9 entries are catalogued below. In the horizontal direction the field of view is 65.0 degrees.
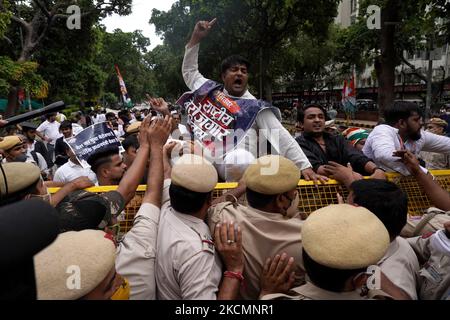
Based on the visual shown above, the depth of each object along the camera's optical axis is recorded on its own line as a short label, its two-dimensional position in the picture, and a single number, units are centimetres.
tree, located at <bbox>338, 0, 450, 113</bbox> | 770
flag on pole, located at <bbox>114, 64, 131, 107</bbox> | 1565
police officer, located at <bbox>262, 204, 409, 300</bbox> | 128
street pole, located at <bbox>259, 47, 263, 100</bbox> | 1780
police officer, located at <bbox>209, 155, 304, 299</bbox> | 176
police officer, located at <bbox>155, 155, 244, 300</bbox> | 158
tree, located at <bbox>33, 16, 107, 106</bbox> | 1919
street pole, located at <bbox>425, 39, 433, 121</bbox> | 1326
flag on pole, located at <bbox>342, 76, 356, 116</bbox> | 1545
